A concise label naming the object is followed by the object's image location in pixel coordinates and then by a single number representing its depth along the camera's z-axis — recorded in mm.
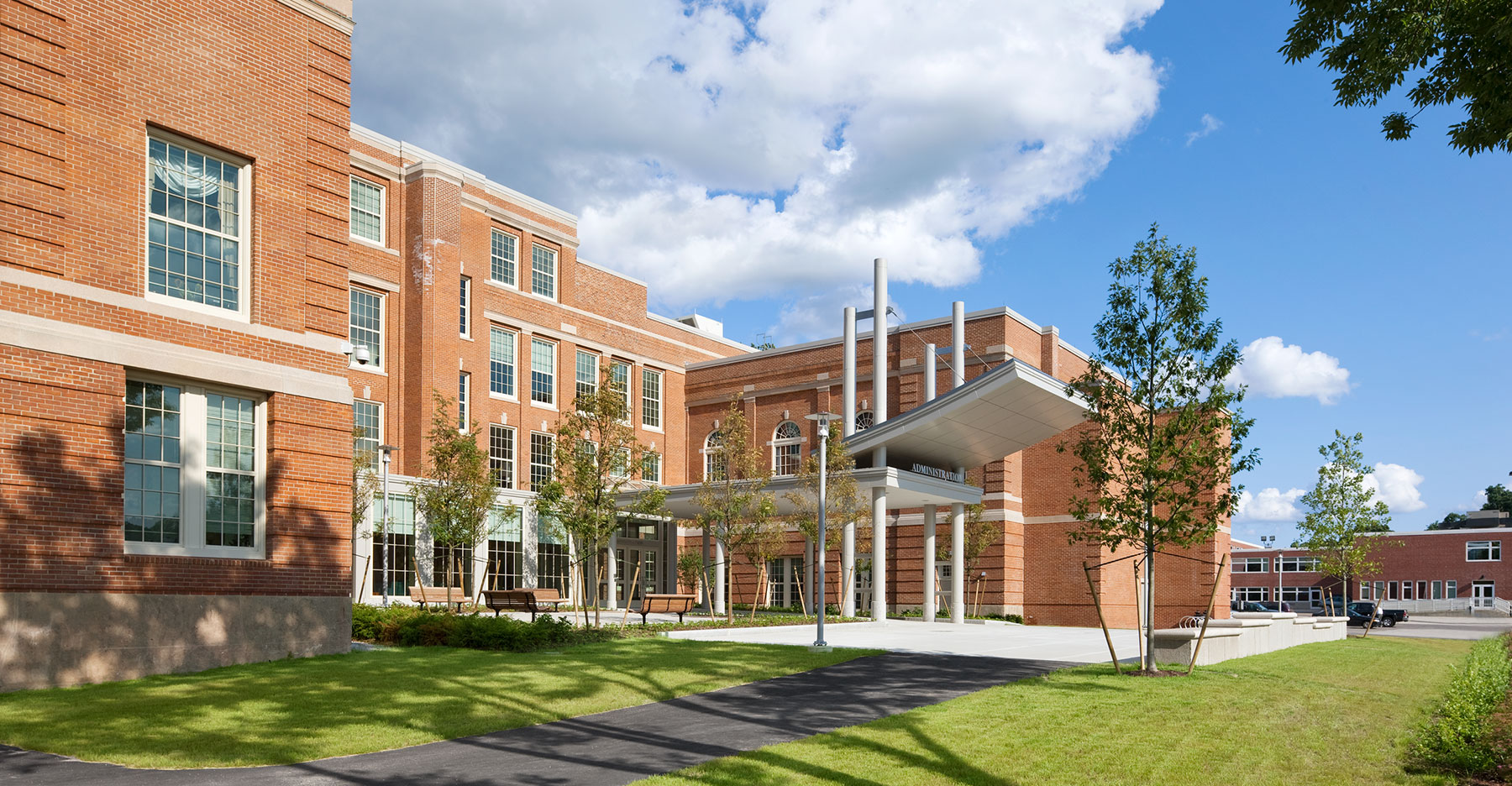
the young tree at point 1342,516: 36781
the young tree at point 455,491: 34562
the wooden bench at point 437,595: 29828
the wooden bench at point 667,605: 26078
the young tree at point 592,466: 23688
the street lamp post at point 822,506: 20194
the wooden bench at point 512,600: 25234
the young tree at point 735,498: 31234
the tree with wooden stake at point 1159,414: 17422
